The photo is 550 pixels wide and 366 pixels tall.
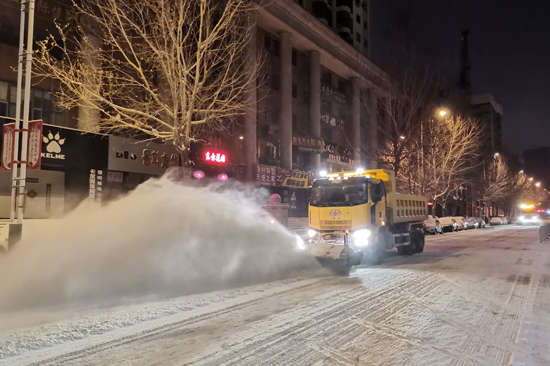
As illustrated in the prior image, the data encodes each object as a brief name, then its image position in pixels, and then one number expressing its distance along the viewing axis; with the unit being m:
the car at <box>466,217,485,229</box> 47.73
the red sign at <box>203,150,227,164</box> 24.41
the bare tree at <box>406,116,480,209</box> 32.33
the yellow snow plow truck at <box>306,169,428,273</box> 11.32
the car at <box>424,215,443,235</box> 34.00
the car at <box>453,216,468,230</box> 41.59
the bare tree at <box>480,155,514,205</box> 59.19
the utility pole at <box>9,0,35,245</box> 11.26
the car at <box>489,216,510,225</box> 63.00
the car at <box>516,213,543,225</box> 62.75
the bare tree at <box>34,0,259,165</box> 14.34
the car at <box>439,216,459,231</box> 38.56
